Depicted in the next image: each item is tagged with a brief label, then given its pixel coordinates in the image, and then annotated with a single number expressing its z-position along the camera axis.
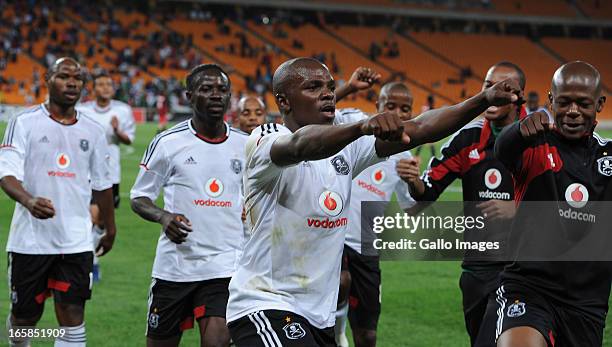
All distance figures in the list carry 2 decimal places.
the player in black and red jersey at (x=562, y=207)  9.91
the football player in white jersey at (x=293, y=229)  9.05
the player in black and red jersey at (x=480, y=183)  12.73
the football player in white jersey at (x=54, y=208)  14.70
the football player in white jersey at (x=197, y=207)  13.22
